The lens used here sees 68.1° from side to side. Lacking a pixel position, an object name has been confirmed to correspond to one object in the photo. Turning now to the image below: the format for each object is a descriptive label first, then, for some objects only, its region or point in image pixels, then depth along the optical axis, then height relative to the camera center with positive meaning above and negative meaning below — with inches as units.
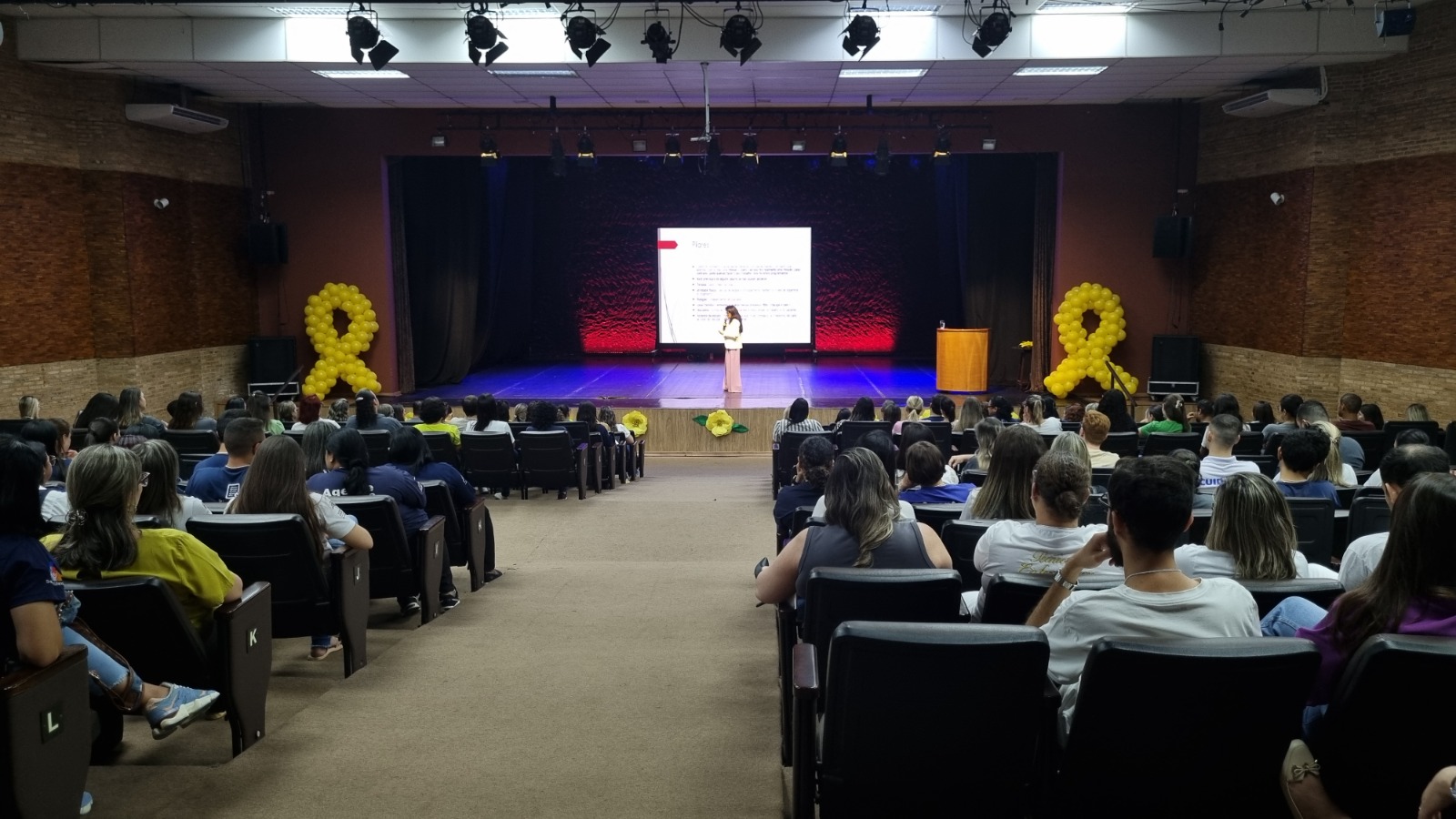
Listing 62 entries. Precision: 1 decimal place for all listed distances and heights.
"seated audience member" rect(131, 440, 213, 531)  139.9 -21.5
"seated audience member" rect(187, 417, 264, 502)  189.5 -27.1
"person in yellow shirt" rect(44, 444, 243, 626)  119.3 -25.9
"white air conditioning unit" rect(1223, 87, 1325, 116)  446.0 +86.5
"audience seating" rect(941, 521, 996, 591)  145.9 -31.6
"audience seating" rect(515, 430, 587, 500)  348.8 -47.6
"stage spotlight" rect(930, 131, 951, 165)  520.7 +79.5
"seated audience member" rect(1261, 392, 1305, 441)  266.9 -28.9
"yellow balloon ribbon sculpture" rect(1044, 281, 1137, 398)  545.0 -14.1
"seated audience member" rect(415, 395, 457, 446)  322.3 -30.4
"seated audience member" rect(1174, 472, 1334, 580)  113.7 -24.4
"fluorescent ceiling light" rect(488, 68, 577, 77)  444.1 +99.6
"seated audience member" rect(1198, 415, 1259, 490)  212.1 -29.5
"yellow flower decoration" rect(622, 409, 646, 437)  487.8 -49.5
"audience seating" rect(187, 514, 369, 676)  149.6 -37.3
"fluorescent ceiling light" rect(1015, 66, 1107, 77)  441.4 +98.5
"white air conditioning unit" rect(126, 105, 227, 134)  461.1 +87.0
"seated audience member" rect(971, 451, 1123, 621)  124.8 -26.1
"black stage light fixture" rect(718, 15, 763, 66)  354.0 +91.1
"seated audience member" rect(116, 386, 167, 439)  271.4 -24.8
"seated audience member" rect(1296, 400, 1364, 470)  249.6 -32.1
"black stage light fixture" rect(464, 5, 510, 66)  347.9 +90.7
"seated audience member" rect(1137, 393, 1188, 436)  304.3 -31.8
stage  502.0 -39.6
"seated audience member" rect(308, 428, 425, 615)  186.7 -28.7
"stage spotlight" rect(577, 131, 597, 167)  521.0 +79.1
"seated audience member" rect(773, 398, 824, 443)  335.3 -34.8
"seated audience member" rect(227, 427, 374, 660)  156.4 -24.9
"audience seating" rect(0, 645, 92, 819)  95.3 -38.9
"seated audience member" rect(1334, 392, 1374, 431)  290.8 -28.9
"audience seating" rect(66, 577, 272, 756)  117.9 -38.1
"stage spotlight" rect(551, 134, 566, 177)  519.2 +75.2
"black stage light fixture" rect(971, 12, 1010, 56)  354.9 +92.9
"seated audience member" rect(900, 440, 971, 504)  180.2 -28.1
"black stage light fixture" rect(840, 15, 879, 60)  361.4 +93.3
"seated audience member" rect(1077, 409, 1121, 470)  228.1 -25.9
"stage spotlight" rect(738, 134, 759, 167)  526.6 +79.0
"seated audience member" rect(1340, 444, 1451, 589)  118.3 -23.4
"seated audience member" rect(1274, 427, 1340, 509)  187.8 -26.8
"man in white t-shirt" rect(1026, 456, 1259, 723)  91.7 -24.5
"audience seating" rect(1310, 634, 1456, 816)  79.4 -31.7
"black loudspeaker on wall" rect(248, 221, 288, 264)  543.5 +37.5
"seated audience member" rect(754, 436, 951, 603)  128.0 -26.7
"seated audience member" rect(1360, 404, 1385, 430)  296.4 -29.5
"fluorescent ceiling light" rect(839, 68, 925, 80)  446.3 +99.1
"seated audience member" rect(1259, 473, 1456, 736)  85.9 -22.7
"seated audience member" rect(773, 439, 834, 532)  178.2 -28.7
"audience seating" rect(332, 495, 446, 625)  179.6 -42.3
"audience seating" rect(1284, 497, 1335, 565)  175.3 -35.6
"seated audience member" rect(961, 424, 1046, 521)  152.7 -23.6
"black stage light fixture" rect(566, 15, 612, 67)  358.9 +92.0
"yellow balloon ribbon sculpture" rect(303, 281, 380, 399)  555.2 -9.3
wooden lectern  550.9 -24.0
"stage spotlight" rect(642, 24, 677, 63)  371.6 +94.4
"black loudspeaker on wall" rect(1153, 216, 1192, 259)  533.6 +35.4
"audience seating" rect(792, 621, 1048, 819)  84.6 -33.3
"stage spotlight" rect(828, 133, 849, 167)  528.4 +78.4
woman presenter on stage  542.9 -16.8
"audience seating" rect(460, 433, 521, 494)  341.7 -46.9
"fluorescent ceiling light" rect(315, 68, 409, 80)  447.2 +100.4
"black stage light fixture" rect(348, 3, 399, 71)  350.6 +89.9
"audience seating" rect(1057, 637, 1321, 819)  81.5 -32.6
